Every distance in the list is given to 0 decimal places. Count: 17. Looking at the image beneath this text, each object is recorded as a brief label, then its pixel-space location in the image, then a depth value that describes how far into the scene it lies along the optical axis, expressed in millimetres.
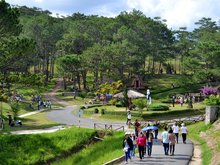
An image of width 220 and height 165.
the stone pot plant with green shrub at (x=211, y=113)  35375
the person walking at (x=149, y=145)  23647
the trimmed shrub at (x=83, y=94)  74938
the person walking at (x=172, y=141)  23750
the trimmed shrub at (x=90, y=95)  75188
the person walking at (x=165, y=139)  23453
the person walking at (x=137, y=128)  30509
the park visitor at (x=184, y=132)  28578
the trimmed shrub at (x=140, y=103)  45688
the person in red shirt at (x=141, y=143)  22516
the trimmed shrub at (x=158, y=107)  47594
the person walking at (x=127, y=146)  22062
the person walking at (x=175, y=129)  28969
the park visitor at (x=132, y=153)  23272
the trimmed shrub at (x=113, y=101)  58228
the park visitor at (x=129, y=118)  40206
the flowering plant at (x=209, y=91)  57906
